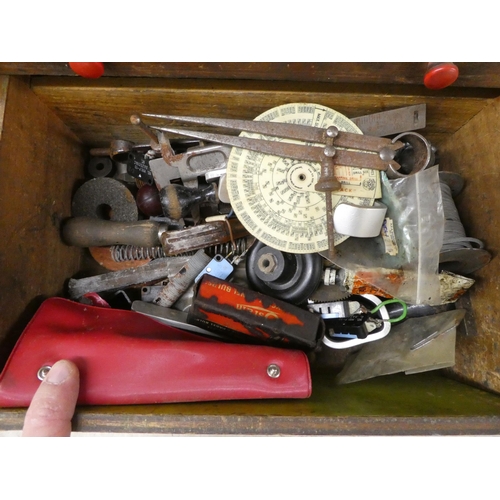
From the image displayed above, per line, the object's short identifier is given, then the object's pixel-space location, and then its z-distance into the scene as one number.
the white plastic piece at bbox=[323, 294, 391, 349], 0.27
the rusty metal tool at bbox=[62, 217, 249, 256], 0.25
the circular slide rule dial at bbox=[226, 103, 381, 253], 0.24
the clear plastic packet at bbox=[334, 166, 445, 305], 0.23
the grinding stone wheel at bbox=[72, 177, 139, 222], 0.29
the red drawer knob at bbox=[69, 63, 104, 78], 0.21
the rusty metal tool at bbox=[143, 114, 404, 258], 0.24
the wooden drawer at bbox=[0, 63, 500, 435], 0.19
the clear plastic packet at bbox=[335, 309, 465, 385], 0.25
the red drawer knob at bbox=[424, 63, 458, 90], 0.21
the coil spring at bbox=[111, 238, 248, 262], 0.27
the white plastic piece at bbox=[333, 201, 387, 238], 0.22
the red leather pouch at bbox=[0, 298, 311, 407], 0.21
